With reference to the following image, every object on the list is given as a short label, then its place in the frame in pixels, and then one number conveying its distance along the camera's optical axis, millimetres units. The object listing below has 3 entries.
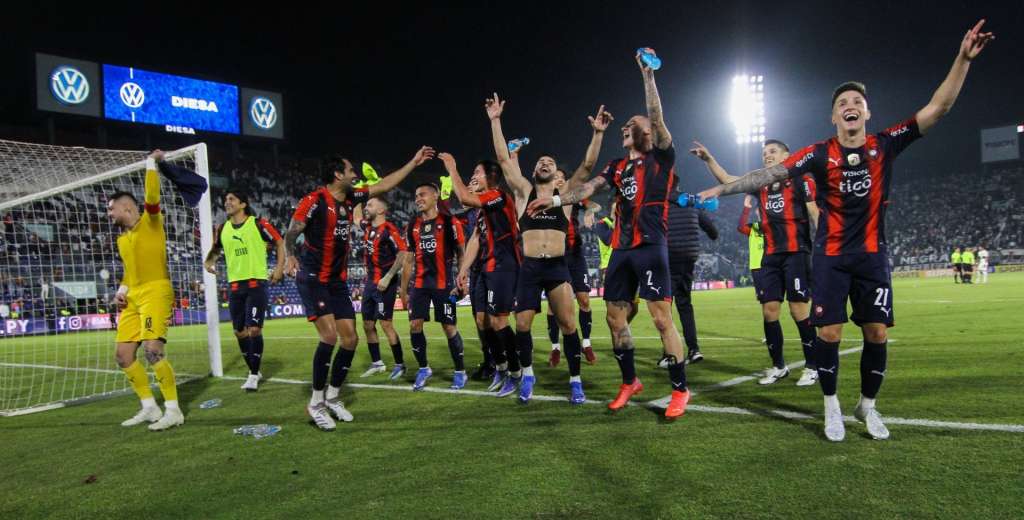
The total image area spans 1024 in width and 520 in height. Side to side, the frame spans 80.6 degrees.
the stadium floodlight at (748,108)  50025
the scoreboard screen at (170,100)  30047
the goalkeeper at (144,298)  5941
